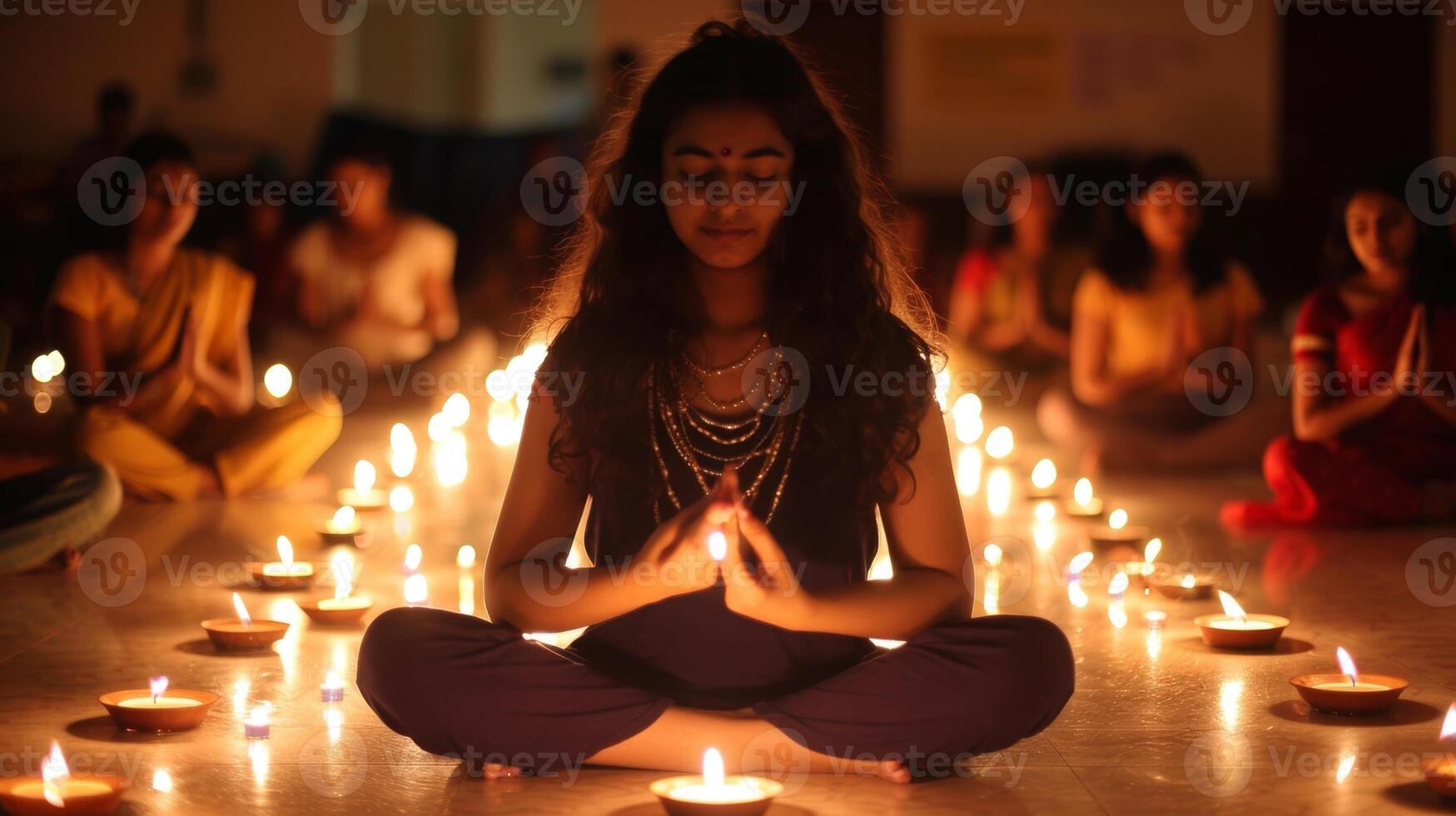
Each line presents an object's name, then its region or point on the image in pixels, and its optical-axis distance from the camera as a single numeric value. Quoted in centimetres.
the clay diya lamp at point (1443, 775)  246
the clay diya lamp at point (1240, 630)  345
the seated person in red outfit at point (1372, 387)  498
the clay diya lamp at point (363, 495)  527
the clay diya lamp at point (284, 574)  409
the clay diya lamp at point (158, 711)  282
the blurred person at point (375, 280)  791
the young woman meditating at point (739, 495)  254
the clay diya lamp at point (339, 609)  368
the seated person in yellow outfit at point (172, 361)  529
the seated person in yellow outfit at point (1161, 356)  647
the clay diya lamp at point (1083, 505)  528
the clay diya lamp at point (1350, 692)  294
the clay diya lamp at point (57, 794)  232
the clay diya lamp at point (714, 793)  229
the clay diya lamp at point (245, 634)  343
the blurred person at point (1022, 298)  859
